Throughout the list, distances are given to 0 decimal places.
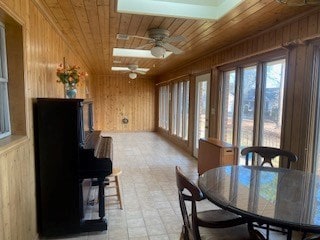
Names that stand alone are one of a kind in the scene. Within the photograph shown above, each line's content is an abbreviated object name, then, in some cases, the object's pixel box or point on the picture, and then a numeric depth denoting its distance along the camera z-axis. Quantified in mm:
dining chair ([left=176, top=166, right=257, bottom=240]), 1499
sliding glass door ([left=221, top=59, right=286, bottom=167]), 3258
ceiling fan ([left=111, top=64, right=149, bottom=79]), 6621
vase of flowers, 3039
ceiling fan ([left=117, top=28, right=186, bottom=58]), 3219
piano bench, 3038
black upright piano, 2367
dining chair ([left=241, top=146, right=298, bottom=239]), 2443
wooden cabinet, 3584
